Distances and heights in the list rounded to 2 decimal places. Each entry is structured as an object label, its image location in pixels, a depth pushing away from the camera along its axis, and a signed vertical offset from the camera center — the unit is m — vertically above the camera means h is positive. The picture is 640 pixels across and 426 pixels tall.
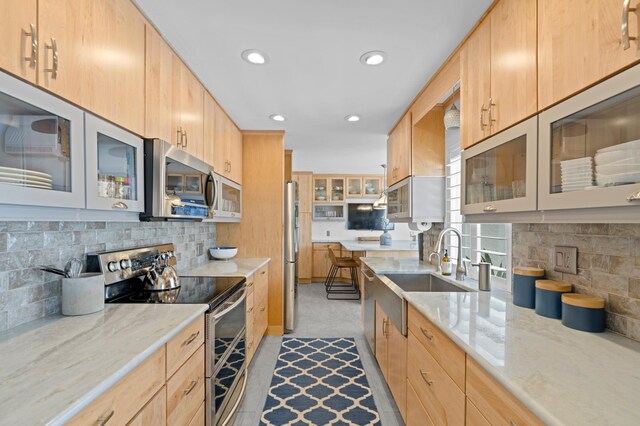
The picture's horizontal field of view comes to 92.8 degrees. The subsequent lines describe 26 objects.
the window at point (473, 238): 1.94 -0.19
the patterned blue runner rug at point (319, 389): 2.03 -1.38
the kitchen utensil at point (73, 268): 1.33 -0.26
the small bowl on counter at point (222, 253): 3.23 -0.44
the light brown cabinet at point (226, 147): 2.69 +0.63
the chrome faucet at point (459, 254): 2.17 -0.32
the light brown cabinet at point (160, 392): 0.84 -0.62
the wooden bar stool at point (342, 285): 5.17 -1.39
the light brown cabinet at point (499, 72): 1.18 +0.64
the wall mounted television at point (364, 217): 6.67 -0.12
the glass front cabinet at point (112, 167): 1.14 +0.19
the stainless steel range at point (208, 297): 1.59 -0.48
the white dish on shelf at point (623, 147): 0.78 +0.18
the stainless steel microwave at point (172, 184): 1.55 +0.16
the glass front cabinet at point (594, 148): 0.78 +0.19
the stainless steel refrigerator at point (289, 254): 3.55 -0.50
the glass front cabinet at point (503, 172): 1.13 +0.18
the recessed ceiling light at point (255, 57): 1.88 +0.98
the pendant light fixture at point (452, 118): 2.30 +0.72
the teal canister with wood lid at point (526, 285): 1.47 -0.36
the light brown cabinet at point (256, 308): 2.54 -0.91
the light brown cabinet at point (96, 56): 0.97 +0.59
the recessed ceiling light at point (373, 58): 1.88 +0.98
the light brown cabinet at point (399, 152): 2.84 +0.62
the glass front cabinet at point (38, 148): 0.85 +0.20
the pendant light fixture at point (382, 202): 5.04 +0.16
